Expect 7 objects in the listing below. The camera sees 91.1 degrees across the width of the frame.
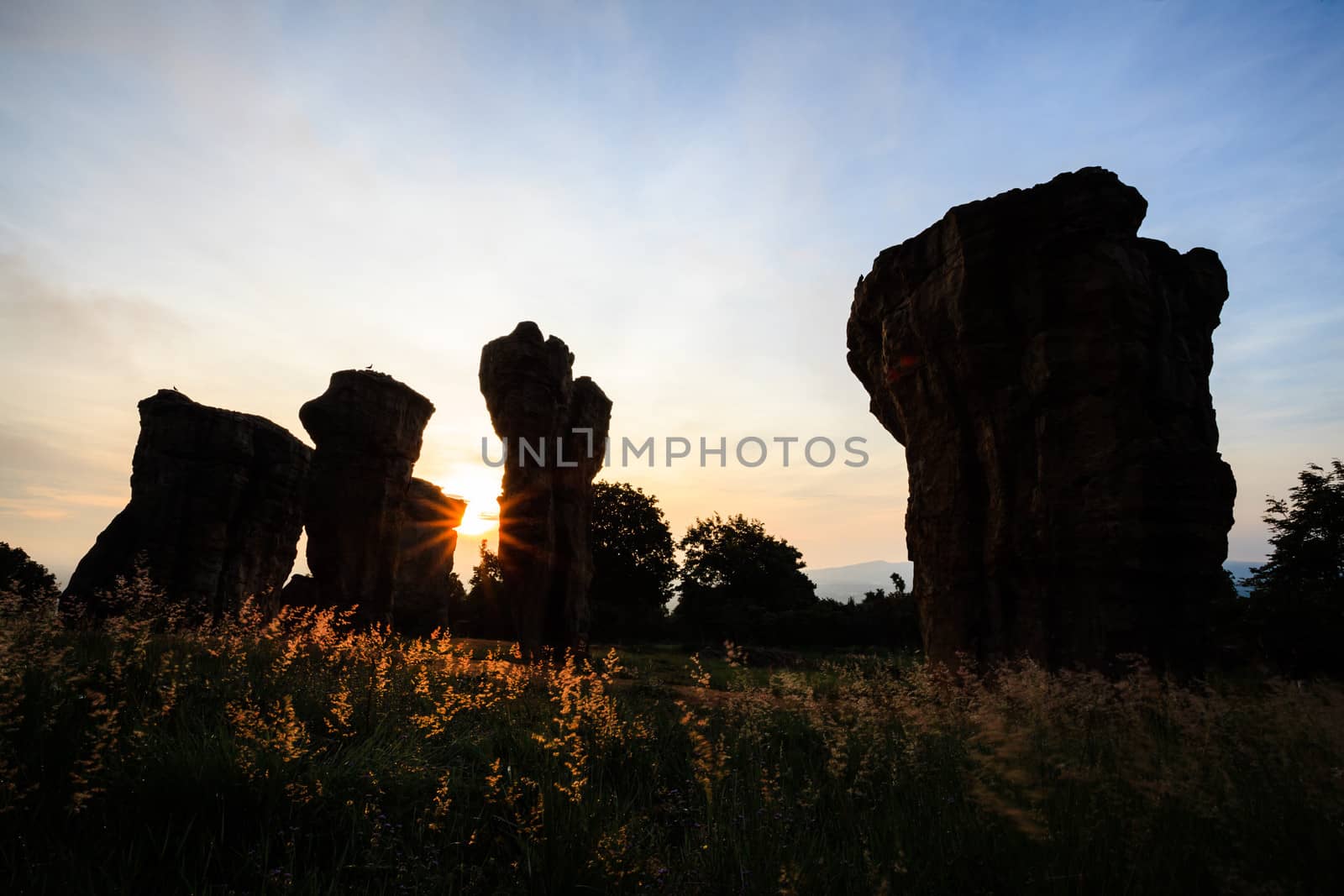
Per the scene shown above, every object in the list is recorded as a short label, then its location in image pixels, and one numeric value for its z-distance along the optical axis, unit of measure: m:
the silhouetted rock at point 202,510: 18.89
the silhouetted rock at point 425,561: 35.31
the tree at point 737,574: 41.69
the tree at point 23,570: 32.81
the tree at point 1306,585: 15.66
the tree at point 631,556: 42.78
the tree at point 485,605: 37.81
